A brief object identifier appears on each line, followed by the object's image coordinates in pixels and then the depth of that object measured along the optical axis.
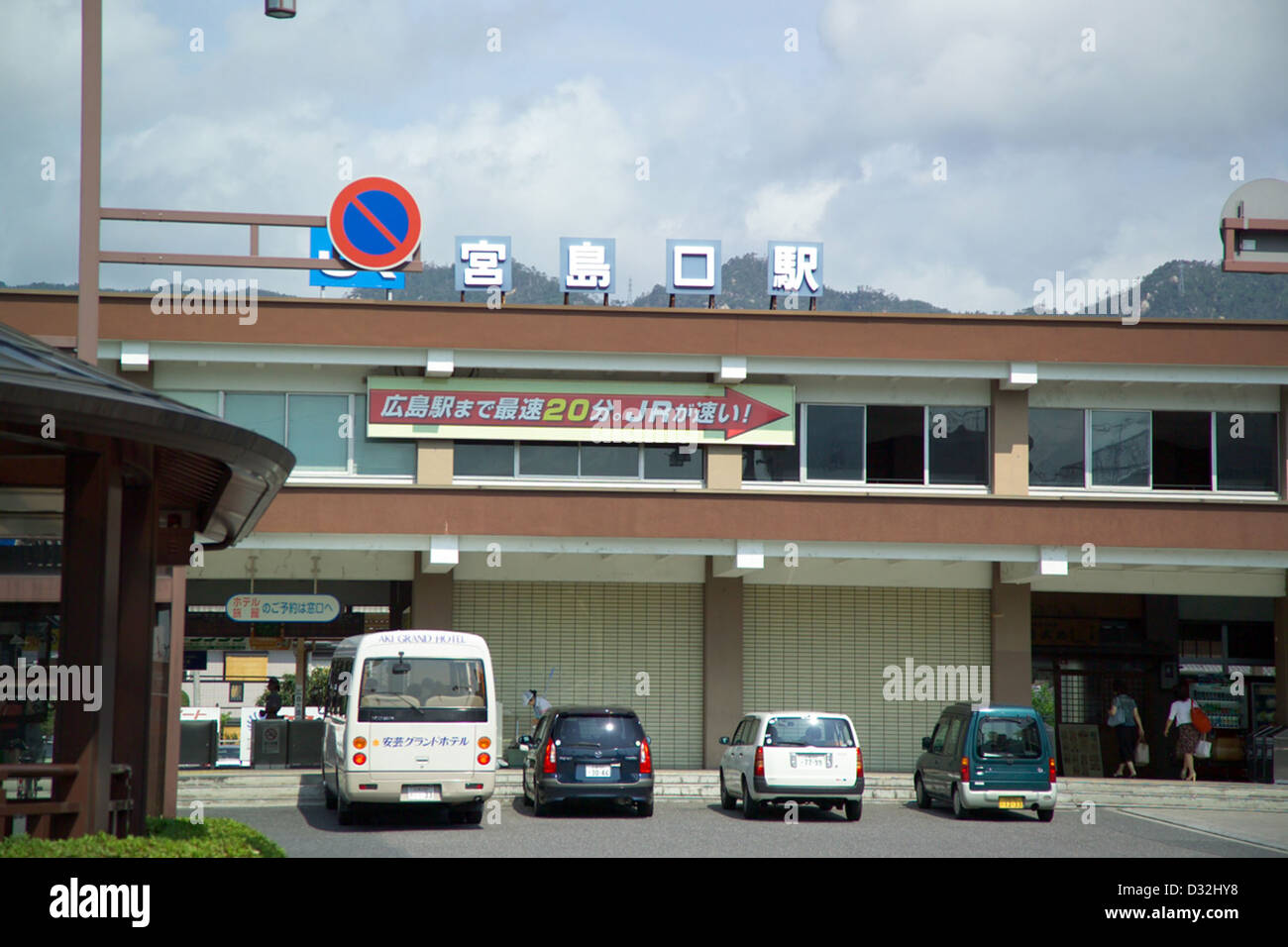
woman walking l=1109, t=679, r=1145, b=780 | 27.61
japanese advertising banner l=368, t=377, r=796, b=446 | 26.42
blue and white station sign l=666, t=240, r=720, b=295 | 26.95
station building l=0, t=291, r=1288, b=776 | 25.92
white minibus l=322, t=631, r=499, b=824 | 18.45
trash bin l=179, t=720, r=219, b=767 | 24.95
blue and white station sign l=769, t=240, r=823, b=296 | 27.31
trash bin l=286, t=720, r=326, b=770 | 25.34
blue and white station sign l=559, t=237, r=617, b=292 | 26.80
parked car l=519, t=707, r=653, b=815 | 20.14
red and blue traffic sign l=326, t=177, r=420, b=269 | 22.51
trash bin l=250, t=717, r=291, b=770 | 25.16
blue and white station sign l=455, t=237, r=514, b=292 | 26.73
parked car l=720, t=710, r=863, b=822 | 20.17
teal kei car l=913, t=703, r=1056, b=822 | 20.53
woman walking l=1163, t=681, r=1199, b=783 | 26.77
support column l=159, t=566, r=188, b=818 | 13.99
